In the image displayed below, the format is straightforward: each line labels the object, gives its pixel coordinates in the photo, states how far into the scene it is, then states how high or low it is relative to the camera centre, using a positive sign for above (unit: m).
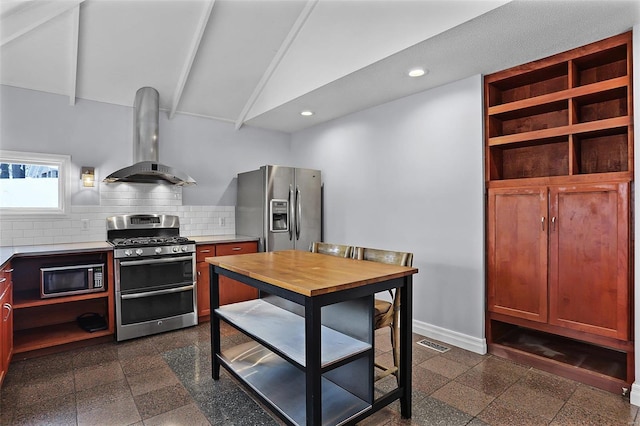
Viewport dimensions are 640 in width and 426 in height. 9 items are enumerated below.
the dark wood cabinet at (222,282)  3.95 -0.81
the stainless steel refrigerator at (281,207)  4.35 +0.06
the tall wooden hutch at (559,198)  2.47 +0.09
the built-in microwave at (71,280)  3.13 -0.61
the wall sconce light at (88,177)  3.86 +0.41
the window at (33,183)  3.50 +0.32
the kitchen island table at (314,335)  1.74 -0.75
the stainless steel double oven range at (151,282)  3.40 -0.70
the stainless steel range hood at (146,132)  3.92 +0.91
